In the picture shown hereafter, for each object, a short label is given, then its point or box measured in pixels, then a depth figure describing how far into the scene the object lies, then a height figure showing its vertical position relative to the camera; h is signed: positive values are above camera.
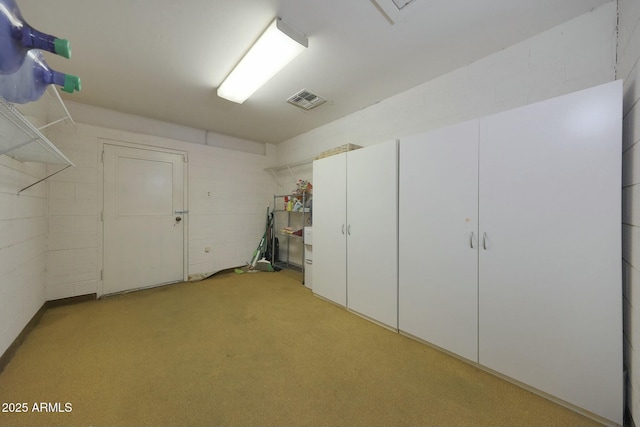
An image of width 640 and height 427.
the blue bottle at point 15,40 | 0.72 +0.59
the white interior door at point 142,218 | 2.96 -0.10
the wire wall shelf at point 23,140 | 0.97 +0.42
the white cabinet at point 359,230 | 2.11 -0.20
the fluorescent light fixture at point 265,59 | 1.62 +1.31
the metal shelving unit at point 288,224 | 3.76 -0.24
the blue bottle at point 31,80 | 1.01 +0.63
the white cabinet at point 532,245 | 1.19 -0.21
